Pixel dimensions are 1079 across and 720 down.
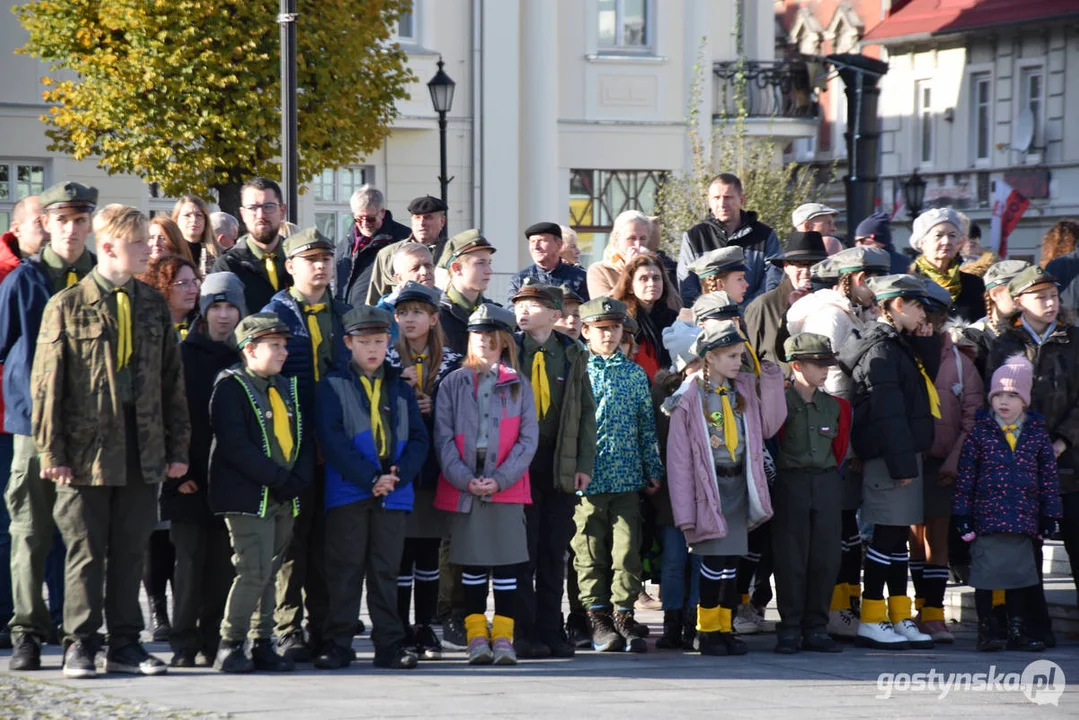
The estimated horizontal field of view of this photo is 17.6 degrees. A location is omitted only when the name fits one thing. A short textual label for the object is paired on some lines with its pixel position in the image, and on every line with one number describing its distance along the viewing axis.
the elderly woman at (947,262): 22.20
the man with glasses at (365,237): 22.97
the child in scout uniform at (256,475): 16.18
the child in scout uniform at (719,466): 18.19
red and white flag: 72.36
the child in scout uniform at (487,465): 17.44
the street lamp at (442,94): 46.38
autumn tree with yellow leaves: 38.31
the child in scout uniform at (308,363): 17.40
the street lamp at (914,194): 63.37
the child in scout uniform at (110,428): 15.67
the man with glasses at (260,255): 19.42
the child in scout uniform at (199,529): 16.60
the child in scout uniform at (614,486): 18.49
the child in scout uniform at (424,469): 17.85
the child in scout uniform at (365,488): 16.79
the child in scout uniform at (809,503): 18.75
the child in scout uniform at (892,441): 19.05
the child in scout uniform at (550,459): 18.02
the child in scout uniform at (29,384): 16.30
